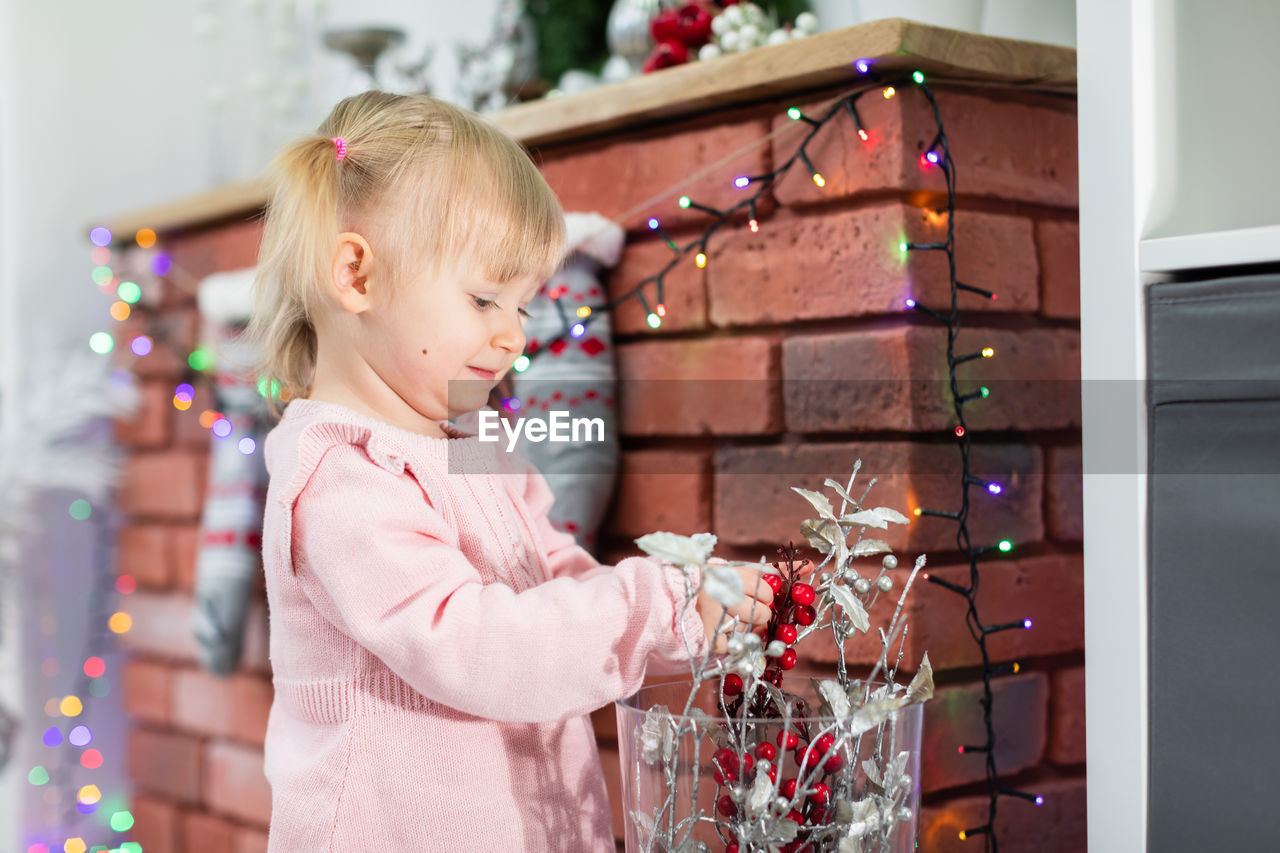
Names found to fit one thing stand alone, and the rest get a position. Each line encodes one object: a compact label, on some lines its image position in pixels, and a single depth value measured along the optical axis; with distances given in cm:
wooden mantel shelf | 92
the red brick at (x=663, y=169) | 106
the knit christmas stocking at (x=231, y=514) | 160
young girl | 76
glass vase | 65
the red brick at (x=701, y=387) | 105
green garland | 158
